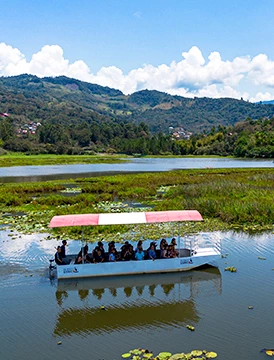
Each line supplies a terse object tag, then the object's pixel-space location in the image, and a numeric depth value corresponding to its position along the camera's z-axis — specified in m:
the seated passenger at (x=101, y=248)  17.74
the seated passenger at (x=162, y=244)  18.26
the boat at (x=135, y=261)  17.34
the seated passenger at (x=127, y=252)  17.77
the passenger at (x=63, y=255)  17.85
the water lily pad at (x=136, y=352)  11.20
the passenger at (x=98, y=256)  17.54
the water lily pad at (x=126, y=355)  11.09
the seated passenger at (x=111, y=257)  17.56
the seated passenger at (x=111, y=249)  17.78
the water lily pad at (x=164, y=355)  10.89
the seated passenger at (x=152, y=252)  17.77
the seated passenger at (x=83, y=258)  17.62
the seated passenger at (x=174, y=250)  18.02
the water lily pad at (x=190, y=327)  12.68
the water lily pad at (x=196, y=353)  10.99
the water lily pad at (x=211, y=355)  10.89
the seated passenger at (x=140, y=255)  17.81
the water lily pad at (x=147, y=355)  10.92
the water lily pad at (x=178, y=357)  10.81
